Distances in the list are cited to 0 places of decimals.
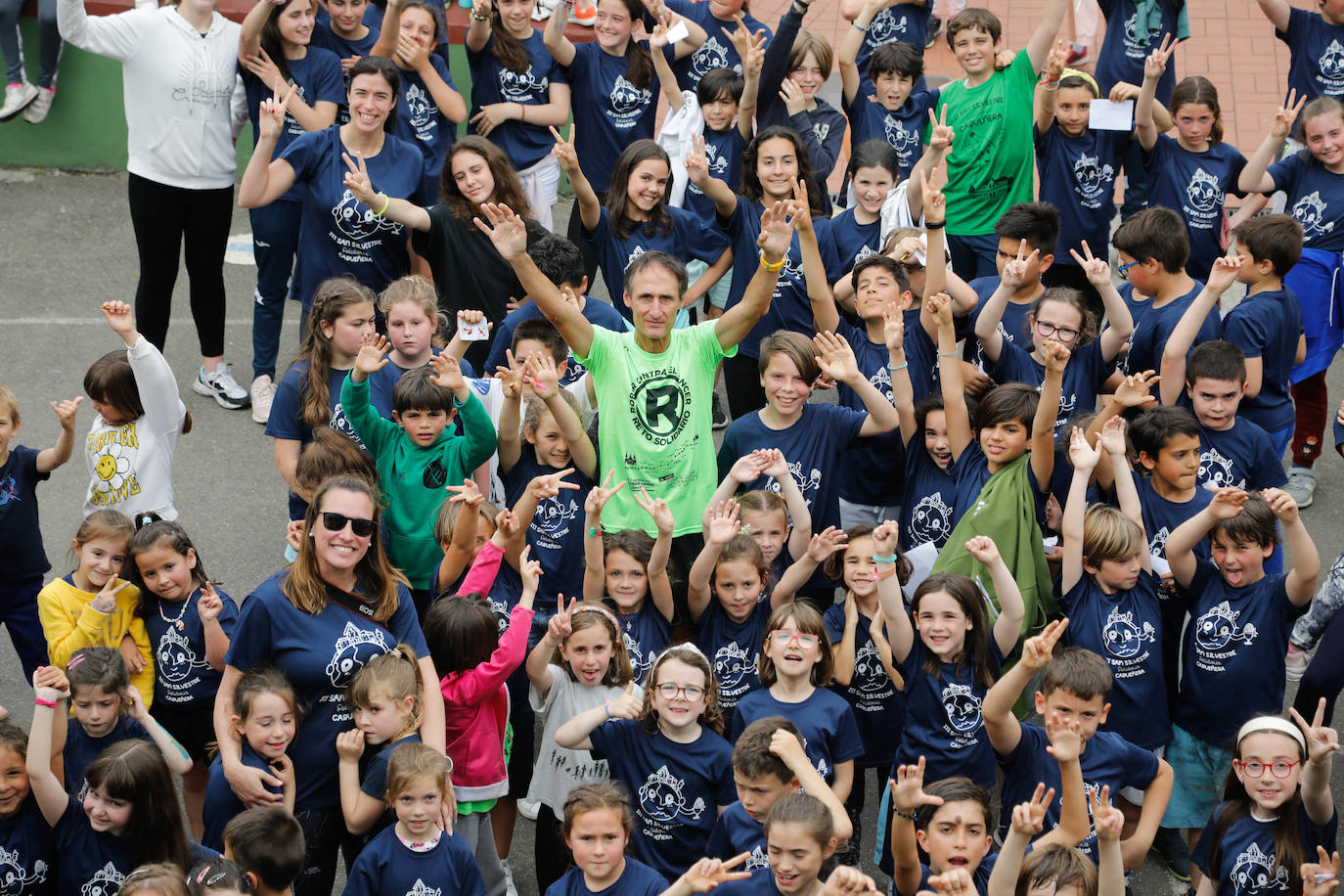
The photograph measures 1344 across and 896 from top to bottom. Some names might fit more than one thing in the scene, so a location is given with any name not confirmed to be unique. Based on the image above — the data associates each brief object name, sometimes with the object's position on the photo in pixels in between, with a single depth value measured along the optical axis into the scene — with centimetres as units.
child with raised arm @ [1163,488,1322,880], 1077
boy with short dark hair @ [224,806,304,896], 902
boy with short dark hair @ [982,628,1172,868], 986
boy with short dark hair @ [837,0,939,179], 1645
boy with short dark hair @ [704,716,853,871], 939
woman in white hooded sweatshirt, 1543
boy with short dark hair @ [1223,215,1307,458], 1328
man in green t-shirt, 1166
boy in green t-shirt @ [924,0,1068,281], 1576
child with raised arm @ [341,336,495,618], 1184
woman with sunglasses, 955
